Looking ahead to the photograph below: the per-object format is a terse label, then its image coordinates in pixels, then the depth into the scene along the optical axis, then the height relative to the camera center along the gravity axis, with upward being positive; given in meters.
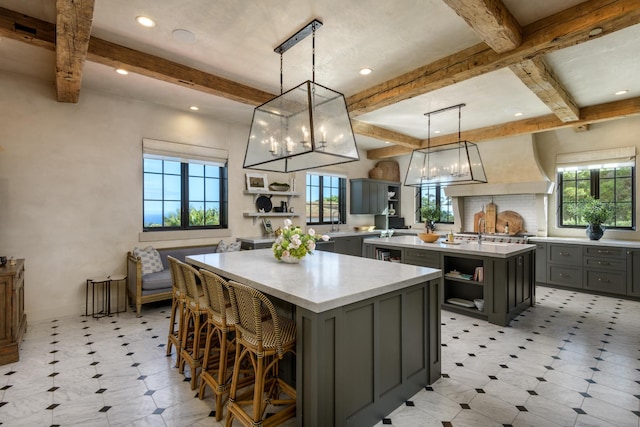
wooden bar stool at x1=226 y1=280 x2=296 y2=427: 1.91 -0.84
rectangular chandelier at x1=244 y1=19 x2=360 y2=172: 2.58 +0.74
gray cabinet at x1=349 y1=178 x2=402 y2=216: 7.94 +0.39
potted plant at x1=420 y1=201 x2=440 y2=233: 6.22 -0.08
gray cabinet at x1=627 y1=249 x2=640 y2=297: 4.91 -0.96
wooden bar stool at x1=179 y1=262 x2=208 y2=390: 2.56 -0.91
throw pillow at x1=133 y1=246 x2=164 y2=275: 4.47 -0.71
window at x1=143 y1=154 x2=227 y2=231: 5.00 +0.27
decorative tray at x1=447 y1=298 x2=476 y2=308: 4.32 -1.29
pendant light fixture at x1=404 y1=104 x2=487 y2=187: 4.64 +0.72
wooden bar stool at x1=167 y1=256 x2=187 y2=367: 2.84 -0.84
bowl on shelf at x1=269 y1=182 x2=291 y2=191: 6.26 +0.48
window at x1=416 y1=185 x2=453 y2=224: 8.09 +0.26
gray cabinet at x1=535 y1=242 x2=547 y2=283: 5.84 -0.96
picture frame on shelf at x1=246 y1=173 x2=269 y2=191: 5.93 +0.56
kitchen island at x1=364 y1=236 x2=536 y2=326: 3.91 -0.83
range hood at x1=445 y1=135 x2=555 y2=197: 6.25 +0.85
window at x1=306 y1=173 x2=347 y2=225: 7.48 +0.30
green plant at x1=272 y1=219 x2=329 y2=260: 2.97 -0.32
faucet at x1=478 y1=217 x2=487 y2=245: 7.03 -0.36
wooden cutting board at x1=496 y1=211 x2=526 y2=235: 6.58 -0.22
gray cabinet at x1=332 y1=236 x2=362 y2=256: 7.00 -0.79
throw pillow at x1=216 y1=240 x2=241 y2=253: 5.25 -0.61
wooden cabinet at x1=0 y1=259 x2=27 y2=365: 2.92 -0.99
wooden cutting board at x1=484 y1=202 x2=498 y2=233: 6.93 -0.14
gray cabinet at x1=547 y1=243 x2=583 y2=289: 5.46 -0.96
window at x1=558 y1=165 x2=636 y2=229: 5.65 +0.40
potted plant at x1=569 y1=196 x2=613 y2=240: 5.40 -0.07
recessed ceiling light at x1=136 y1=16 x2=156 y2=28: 2.63 +1.62
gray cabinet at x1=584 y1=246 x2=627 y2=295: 5.04 -0.97
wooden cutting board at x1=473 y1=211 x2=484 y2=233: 7.26 -0.19
